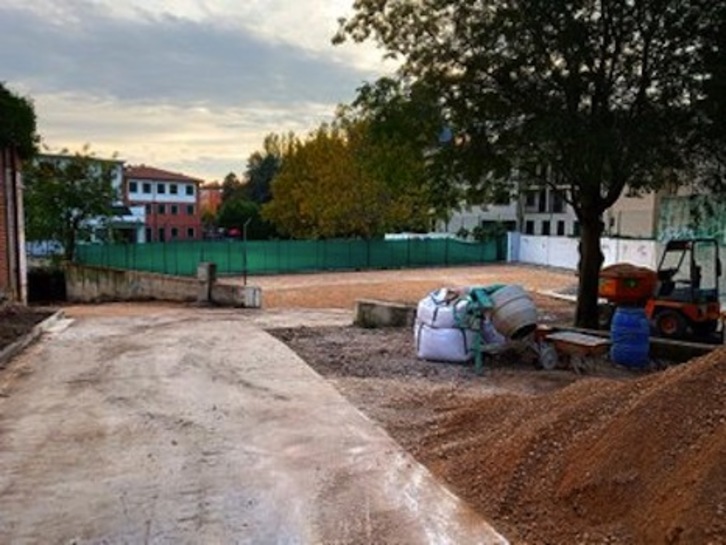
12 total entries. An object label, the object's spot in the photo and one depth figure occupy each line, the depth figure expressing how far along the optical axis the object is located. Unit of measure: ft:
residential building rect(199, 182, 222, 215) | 394.19
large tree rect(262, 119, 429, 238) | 131.95
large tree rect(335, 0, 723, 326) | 39.50
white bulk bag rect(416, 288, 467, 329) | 33.81
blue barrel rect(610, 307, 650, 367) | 34.81
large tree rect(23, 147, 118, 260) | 102.89
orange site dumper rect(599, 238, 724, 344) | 41.39
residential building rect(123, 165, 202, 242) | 230.89
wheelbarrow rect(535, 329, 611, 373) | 32.86
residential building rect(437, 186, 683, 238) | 164.76
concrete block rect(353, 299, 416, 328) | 48.57
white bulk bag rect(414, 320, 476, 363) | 33.91
